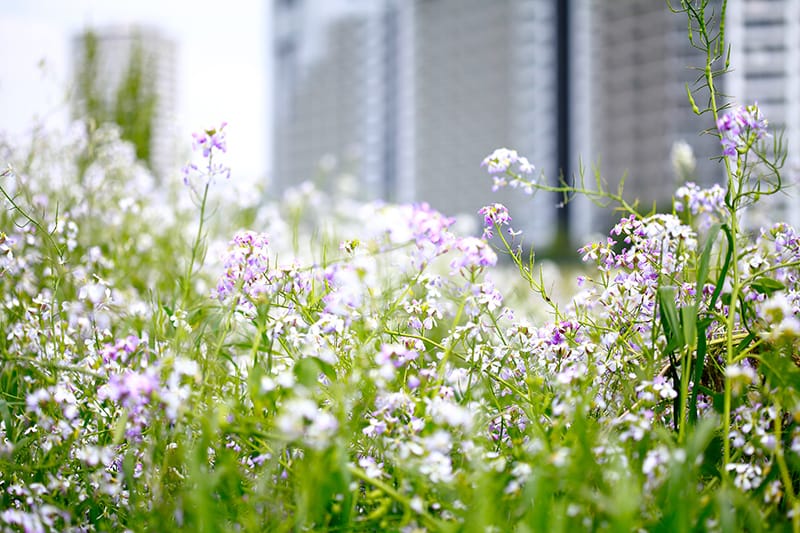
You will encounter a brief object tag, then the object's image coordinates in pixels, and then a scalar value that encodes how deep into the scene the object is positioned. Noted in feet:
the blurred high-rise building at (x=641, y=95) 188.55
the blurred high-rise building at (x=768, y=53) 178.40
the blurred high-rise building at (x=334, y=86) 265.54
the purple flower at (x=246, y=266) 5.40
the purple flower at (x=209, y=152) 5.55
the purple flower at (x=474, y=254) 4.67
